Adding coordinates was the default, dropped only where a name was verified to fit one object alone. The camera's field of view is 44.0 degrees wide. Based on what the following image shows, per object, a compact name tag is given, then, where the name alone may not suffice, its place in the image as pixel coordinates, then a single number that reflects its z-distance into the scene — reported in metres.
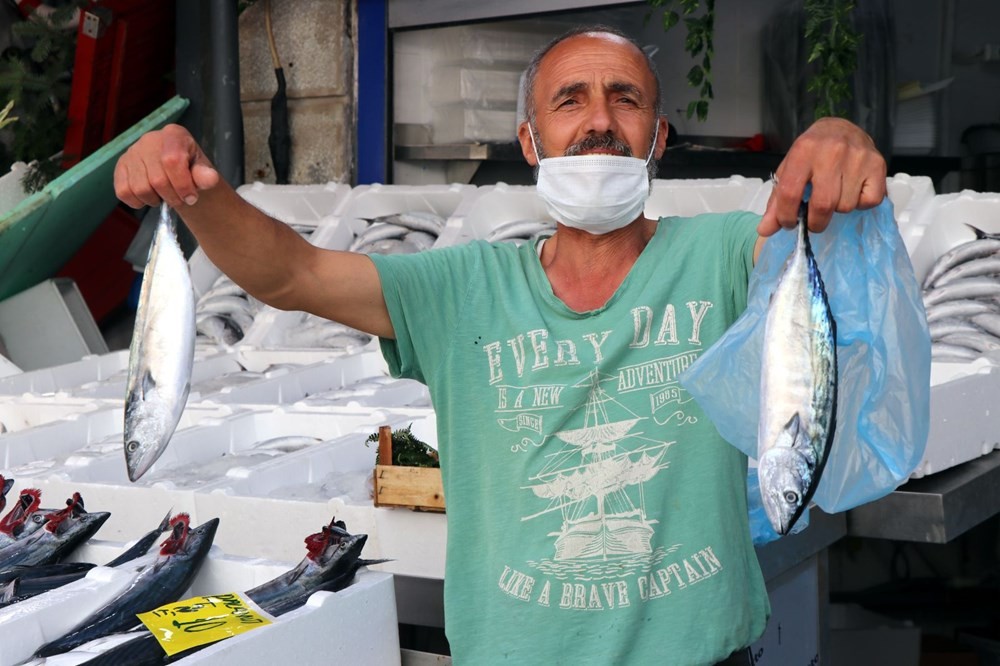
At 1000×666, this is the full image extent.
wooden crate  3.14
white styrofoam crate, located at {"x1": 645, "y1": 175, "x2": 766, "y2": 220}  5.61
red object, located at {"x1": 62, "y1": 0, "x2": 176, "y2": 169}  7.90
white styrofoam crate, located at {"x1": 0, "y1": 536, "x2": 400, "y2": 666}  2.37
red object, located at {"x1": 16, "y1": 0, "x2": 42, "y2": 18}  8.43
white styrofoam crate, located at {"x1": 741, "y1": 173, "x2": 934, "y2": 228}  5.27
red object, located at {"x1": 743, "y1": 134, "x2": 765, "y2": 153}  7.26
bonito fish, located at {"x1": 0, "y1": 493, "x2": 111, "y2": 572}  2.97
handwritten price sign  2.32
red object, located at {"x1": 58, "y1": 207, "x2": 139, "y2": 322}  8.44
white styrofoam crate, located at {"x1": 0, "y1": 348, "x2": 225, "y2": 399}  5.44
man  1.84
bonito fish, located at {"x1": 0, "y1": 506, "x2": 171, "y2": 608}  2.65
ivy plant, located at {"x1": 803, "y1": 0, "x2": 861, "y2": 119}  5.07
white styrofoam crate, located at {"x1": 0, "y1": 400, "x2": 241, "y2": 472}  4.19
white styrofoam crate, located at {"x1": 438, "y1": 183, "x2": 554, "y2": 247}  6.05
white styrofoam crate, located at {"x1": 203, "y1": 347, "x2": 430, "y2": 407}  4.85
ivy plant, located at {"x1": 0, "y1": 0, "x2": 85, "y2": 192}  7.77
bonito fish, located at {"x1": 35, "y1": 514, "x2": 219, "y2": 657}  2.52
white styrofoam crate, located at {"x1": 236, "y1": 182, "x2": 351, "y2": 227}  6.96
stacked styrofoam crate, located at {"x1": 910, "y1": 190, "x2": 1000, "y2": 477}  3.36
